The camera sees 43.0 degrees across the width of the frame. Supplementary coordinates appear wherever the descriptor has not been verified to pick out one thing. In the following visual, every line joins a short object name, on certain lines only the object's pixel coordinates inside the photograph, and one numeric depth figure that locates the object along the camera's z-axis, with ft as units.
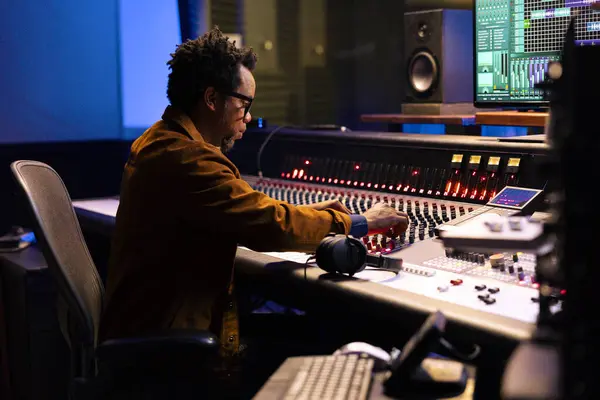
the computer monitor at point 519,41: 7.04
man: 5.87
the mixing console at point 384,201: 6.55
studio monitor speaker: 9.87
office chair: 5.35
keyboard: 3.72
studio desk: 4.82
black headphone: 5.63
